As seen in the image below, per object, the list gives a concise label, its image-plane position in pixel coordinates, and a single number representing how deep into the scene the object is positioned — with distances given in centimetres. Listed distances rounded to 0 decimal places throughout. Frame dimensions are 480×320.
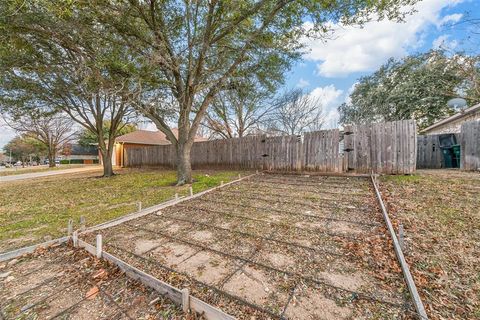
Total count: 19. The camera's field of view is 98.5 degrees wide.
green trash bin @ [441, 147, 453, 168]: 871
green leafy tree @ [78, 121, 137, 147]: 2472
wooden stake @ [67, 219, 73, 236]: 306
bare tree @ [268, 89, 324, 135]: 1534
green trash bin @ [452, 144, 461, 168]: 834
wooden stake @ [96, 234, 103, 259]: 255
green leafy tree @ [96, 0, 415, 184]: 542
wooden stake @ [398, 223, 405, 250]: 230
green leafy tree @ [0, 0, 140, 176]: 463
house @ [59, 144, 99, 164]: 3300
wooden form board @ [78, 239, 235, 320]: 155
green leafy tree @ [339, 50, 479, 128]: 1269
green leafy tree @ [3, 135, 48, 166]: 2953
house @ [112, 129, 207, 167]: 1959
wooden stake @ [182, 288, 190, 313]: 166
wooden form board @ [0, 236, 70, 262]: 262
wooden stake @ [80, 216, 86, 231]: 325
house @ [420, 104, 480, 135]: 809
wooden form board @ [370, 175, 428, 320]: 148
